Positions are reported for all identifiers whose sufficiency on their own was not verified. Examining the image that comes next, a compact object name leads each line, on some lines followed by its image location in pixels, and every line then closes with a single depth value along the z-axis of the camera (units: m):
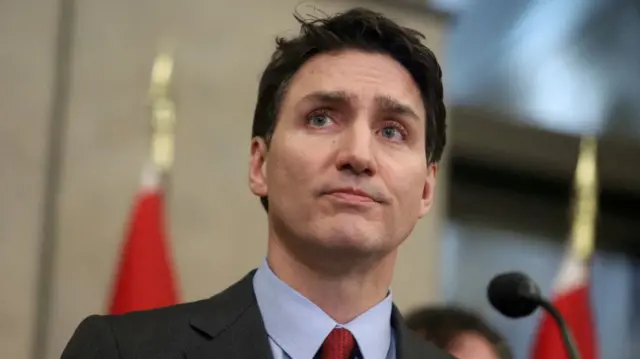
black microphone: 2.77
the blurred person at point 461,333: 3.09
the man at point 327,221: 2.59
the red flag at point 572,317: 4.26
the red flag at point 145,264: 3.67
